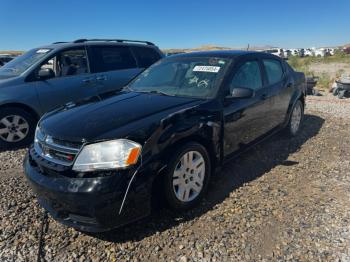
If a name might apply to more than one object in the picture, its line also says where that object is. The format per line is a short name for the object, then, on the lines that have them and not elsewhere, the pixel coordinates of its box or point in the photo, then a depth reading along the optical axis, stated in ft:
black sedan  8.58
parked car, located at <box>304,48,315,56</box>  175.63
